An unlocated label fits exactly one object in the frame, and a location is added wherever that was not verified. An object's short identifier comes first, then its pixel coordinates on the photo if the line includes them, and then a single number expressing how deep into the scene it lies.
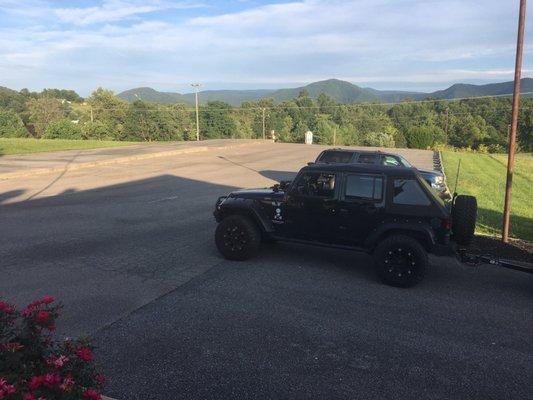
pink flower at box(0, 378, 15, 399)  2.28
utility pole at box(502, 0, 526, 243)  8.55
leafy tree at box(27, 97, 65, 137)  79.94
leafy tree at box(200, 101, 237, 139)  85.00
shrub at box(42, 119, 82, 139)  48.75
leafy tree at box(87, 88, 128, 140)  76.38
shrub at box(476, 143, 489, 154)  55.07
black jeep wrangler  6.66
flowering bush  2.44
